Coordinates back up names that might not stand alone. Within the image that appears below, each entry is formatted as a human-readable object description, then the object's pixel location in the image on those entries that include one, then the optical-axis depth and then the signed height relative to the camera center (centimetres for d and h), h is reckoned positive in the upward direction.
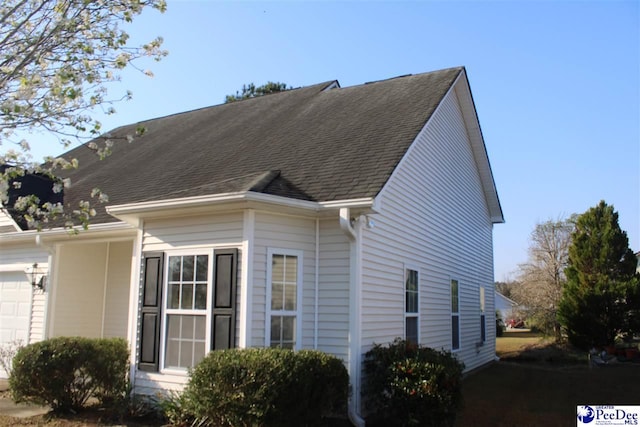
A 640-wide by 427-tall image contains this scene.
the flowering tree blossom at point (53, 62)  616 +266
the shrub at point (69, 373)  788 -112
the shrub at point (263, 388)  626 -104
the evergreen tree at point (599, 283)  1852 +61
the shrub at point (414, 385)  714 -112
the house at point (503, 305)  4978 -48
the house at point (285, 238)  788 +97
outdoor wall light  1091 +34
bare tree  2827 +180
